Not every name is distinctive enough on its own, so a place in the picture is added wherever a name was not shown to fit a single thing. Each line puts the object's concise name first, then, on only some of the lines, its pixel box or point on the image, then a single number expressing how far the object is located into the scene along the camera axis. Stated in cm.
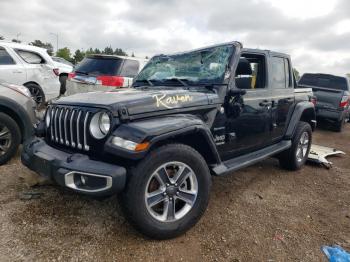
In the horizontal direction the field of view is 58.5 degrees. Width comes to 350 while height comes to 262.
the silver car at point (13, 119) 424
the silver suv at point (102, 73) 691
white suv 751
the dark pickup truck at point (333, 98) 927
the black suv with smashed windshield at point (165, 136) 252
